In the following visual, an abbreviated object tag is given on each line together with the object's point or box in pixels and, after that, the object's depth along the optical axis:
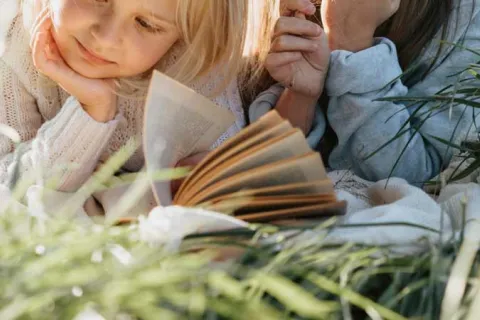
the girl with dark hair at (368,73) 1.43
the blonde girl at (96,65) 1.33
